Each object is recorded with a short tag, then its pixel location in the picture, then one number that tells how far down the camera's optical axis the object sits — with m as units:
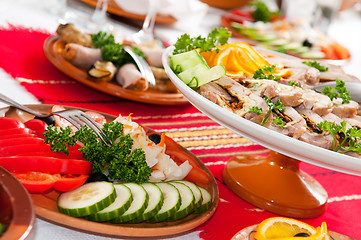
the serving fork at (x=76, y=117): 0.81
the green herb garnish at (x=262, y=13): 2.06
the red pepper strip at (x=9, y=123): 0.80
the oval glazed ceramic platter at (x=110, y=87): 1.00
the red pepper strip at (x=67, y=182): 0.75
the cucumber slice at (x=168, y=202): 0.76
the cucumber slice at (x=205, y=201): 0.80
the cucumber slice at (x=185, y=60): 0.87
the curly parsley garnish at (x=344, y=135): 0.79
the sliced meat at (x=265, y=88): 0.83
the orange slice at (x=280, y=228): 0.74
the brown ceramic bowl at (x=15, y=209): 0.62
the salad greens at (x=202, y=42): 0.92
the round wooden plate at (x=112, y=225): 0.73
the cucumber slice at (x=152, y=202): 0.75
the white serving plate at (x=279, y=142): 0.76
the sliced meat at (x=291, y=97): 0.83
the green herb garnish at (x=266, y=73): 0.87
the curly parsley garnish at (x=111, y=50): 1.04
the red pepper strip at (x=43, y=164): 0.75
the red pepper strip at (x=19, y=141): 0.77
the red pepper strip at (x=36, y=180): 0.74
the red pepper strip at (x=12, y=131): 0.79
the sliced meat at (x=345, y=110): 0.86
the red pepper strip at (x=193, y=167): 0.84
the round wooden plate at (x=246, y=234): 0.73
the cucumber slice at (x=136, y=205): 0.74
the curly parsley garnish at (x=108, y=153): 0.78
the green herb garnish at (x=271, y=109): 0.80
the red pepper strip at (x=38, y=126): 0.82
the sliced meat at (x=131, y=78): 1.01
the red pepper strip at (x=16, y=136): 0.78
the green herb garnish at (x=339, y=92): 0.88
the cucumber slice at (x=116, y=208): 0.74
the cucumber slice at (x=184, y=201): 0.77
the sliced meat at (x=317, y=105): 0.84
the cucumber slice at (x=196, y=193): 0.79
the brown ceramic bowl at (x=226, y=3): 2.18
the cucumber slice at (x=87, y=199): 0.73
